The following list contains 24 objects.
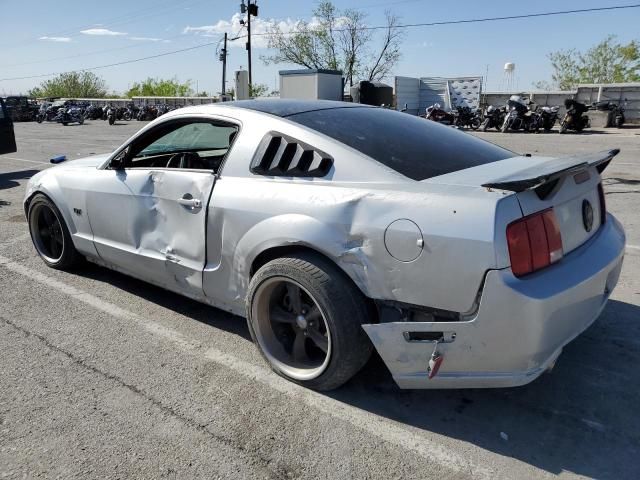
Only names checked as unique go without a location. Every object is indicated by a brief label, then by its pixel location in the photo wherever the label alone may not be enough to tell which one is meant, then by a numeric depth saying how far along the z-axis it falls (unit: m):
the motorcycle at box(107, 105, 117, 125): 32.78
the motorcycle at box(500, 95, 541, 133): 21.00
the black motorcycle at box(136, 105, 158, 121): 37.09
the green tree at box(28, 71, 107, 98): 84.75
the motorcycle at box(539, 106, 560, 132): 20.91
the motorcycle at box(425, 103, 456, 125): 23.95
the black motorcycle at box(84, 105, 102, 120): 40.72
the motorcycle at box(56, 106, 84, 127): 34.00
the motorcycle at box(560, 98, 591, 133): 20.19
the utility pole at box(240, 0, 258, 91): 34.22
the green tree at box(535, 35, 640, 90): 48.47
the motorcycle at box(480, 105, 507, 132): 22.50
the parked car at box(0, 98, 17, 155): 11.26
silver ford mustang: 2.18
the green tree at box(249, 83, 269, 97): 64.29
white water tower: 33.69
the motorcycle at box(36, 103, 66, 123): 37.75
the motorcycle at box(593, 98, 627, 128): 21.96
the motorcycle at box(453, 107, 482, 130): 23.98
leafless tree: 54.53
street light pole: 43.94
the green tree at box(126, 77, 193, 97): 83.44
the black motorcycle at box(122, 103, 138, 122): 39.47
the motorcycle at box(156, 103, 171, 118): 36.58
